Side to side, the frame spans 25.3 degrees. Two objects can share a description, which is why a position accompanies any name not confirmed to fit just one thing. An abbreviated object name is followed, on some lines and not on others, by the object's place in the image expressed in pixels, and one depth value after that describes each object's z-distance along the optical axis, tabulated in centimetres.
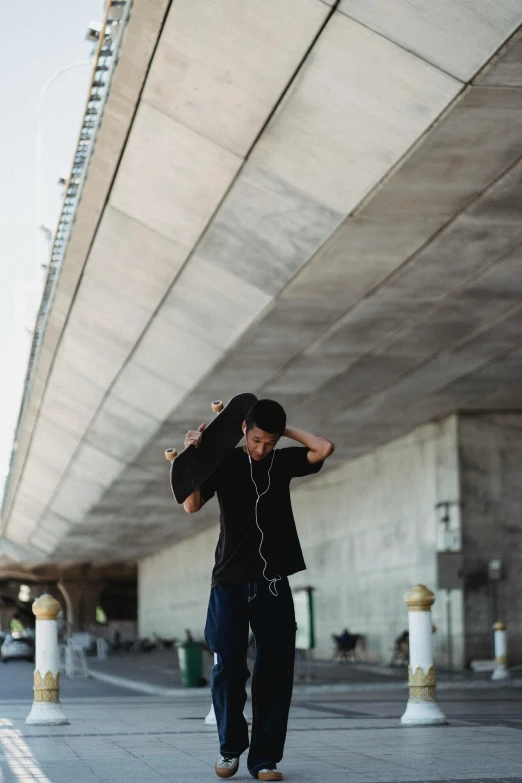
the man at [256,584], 592
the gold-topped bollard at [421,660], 1002
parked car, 4219
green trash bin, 1986
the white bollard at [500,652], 2031
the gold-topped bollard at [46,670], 1057
